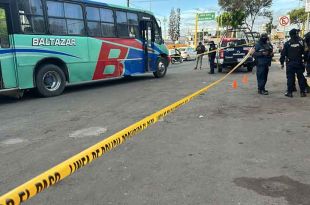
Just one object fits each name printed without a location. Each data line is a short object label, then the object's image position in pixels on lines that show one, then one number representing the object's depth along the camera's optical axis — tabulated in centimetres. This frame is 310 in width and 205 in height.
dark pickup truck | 1891
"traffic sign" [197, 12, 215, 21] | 5328
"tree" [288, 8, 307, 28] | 6725
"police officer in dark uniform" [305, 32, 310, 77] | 1035
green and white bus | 1023
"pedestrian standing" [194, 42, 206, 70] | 2203
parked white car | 3841
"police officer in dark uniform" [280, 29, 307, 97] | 1008
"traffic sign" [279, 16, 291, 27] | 2245
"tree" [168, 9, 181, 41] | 8700
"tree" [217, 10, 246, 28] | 4452
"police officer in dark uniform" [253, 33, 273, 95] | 1080
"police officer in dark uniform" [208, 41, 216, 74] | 1905
